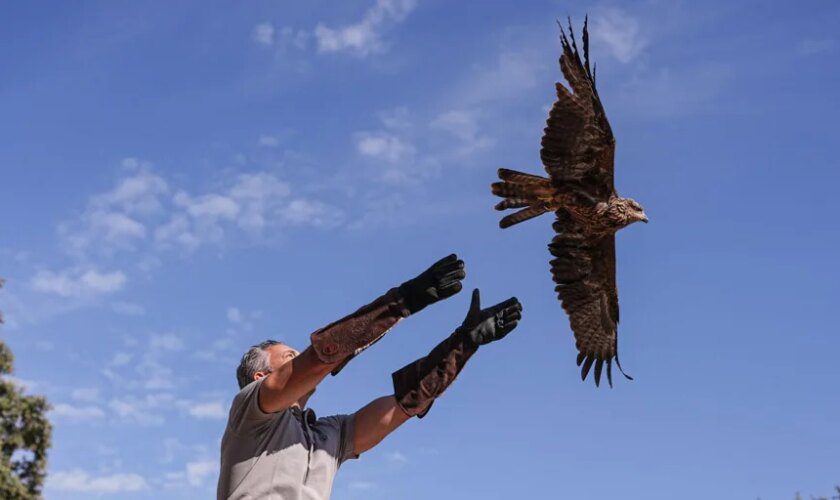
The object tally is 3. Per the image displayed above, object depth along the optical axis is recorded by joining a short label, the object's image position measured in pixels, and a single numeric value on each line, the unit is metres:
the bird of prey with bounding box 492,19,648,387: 7.02
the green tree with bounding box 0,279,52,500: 16.91
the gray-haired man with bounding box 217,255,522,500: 3.22
